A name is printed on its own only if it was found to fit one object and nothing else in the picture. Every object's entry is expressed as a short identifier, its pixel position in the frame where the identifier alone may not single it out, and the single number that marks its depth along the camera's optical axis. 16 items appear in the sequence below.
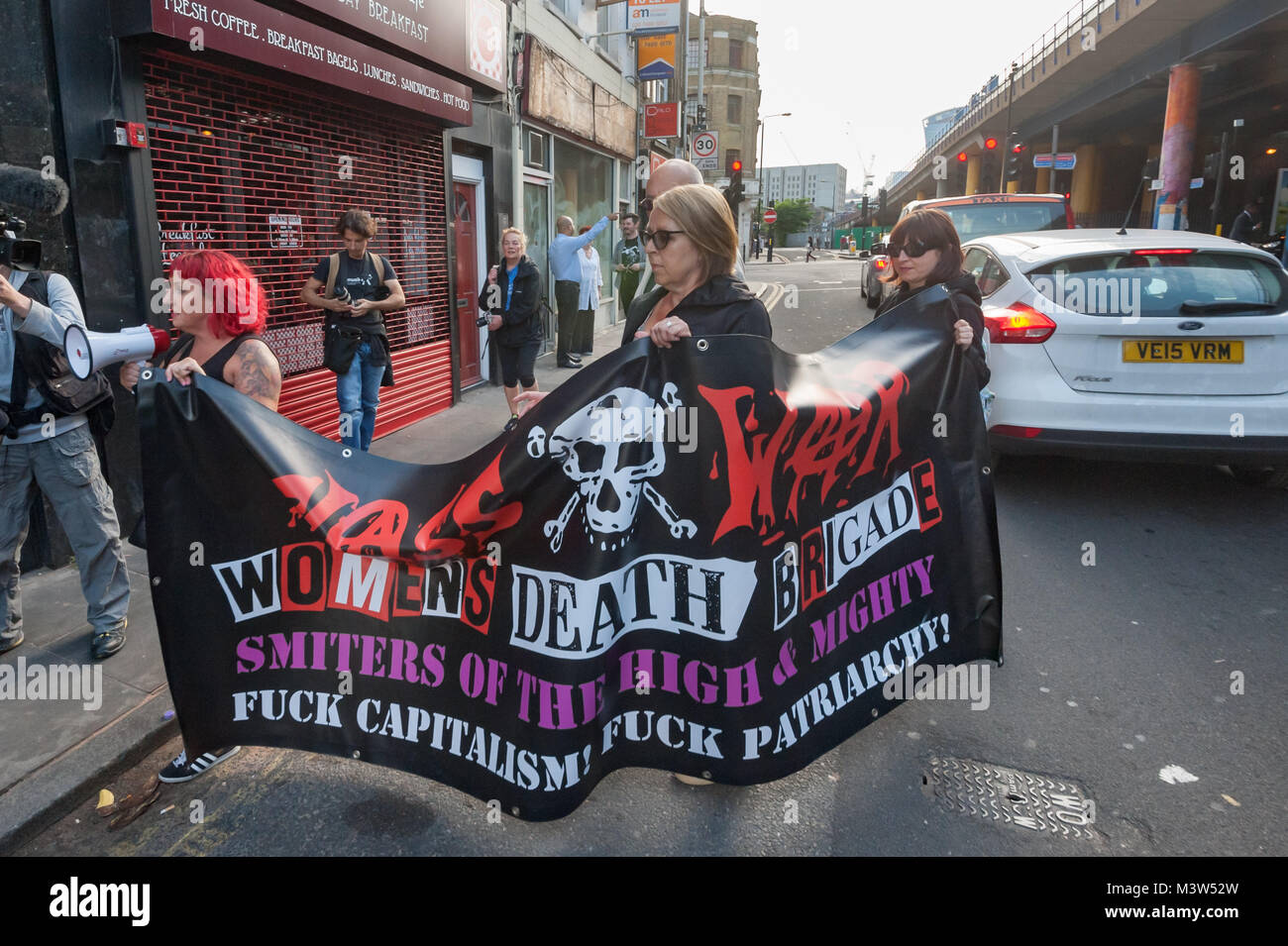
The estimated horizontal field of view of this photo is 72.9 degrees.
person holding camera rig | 3.55
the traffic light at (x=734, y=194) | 18.26
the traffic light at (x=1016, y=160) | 26.62
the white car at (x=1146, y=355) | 5.26
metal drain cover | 2.78
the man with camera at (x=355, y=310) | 6.46
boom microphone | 3.98
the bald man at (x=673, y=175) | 4.72
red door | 10.69
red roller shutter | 5.85
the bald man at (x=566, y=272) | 12.08
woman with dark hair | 3.83
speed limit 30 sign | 28.02
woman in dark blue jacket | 8.20
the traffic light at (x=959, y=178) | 55.01
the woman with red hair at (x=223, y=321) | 3.17
